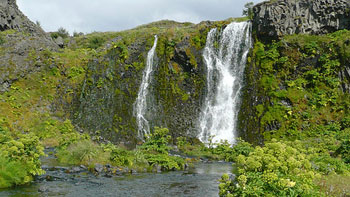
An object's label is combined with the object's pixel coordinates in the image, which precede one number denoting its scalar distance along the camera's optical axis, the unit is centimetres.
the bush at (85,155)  1923
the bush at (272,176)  792
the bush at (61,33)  6526
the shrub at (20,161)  1270
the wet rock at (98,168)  1788
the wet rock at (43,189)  1288
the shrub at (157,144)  2239
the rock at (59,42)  5337
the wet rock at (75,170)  1754
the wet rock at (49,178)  1517
